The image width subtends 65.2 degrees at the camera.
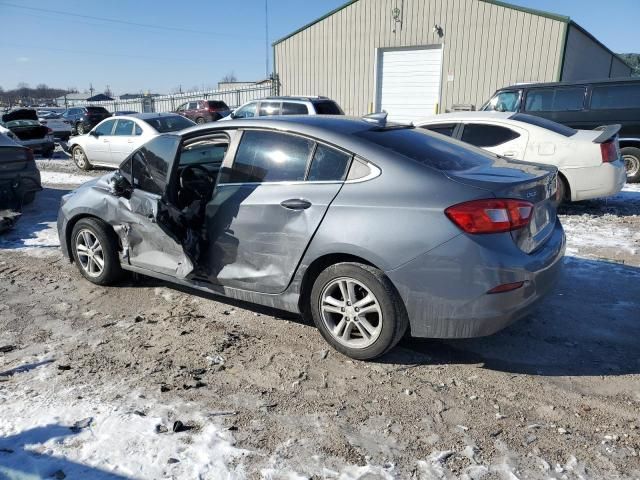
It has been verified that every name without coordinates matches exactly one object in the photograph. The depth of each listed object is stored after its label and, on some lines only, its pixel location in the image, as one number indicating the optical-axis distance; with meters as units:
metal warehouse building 17.45
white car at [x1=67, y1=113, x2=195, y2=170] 11.61
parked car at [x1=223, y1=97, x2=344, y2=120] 14.29
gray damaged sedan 2.96
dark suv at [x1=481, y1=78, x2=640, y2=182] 9.55
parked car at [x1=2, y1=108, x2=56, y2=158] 15.46
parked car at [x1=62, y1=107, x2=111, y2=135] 25.49
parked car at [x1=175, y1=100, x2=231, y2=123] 25.20
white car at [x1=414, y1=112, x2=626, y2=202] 7.07
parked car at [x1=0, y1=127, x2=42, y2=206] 7.35
